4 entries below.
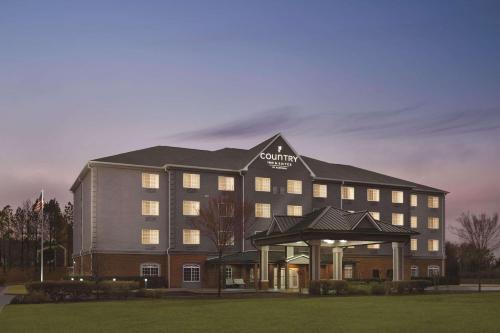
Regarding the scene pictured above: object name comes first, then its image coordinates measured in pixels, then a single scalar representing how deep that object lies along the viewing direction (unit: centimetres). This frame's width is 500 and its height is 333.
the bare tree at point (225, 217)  5165
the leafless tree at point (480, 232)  8144
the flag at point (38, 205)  4568
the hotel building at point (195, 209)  5528
